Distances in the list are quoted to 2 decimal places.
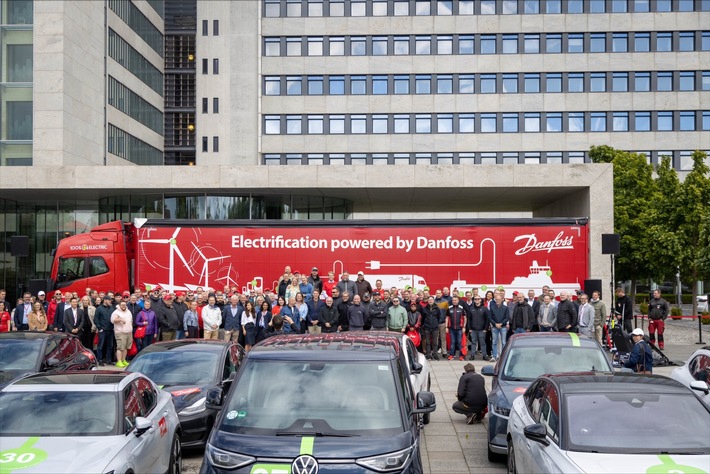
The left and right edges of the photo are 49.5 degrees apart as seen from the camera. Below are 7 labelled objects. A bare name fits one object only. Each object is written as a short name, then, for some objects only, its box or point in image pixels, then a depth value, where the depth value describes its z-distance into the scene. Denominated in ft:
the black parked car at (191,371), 33.65
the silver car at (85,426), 21.94
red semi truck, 73.36
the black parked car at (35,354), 39.40
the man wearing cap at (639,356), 44.57
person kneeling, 39.47
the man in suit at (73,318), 65.31
